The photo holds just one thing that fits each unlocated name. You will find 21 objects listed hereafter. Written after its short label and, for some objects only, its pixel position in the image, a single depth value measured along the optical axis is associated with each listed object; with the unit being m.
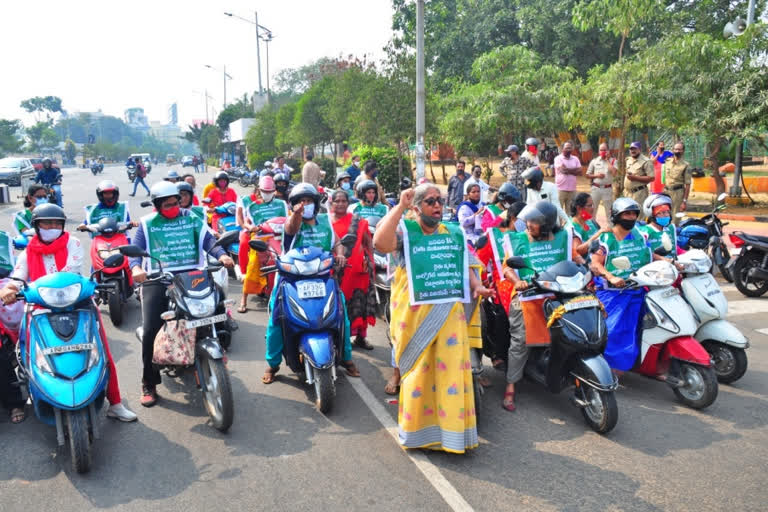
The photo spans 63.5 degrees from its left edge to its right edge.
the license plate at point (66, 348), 3.95
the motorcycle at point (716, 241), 8.08
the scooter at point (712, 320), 5.25
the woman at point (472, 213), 8.07
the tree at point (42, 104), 120.18
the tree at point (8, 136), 78.56
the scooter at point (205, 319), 4.38
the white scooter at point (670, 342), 4.86
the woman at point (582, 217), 6.85
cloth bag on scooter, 4.69
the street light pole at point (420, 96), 15.73
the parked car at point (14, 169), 31.93
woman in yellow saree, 4.06
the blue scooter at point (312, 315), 4.72
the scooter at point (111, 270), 7.36
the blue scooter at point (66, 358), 3.84
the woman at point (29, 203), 8.09
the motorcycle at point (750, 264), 8.43
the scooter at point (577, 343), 4.39
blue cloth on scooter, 5.22
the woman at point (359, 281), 6.21
